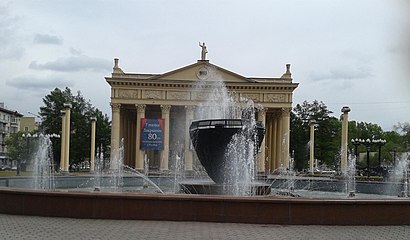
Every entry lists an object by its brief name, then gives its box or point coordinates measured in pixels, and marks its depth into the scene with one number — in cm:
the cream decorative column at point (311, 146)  5850
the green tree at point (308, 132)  7750
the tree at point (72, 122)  6731
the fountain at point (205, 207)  1206
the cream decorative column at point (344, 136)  4831
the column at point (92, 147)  5638
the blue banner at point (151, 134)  5844
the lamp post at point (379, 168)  4766
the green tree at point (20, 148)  6875
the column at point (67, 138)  4816
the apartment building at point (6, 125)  10299
